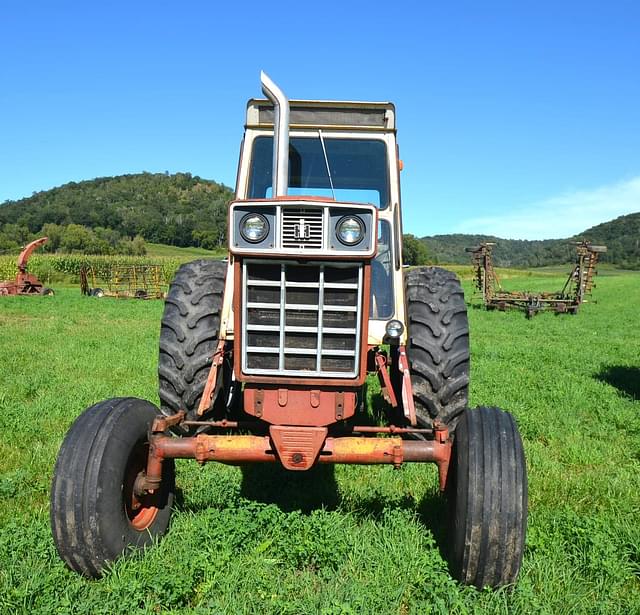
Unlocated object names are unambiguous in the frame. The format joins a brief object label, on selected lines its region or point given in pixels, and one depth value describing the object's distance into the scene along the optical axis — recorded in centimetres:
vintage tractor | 277
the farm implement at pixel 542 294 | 1878
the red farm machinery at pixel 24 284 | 2278
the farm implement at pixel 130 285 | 2417
